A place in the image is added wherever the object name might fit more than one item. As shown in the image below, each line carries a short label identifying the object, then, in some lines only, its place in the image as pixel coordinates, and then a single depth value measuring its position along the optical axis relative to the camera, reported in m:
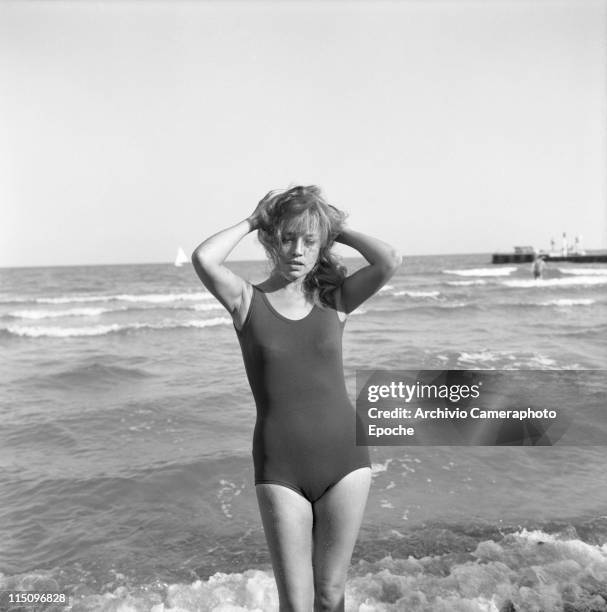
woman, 2.11
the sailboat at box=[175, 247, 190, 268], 81.66
